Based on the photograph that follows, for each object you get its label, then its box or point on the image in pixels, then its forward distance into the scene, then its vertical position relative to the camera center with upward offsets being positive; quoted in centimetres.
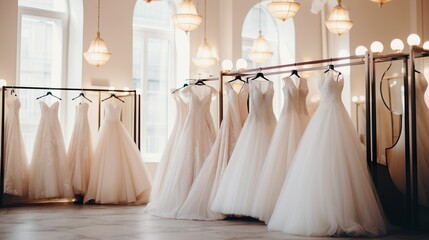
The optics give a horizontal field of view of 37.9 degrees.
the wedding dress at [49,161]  835 -17
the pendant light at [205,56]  1002 +149
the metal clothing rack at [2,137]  810 +15
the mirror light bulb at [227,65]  704 +95
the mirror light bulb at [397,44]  664 +112
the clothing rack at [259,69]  582 +83
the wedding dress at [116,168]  862 -27
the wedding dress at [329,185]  504 -30
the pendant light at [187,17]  849 +180
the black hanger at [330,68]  585 +76
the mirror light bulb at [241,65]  712 +97
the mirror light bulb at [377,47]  719 +119
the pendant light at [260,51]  1035 +162
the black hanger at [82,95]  911 +79
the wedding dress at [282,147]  582 +2
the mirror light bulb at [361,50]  769 +123
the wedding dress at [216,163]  647 -15
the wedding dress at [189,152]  682 -4
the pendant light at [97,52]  889 +137
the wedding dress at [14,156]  816 -10
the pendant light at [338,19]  927 +193
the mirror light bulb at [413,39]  668 +118
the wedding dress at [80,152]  864 -5
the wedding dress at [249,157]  603 -8
